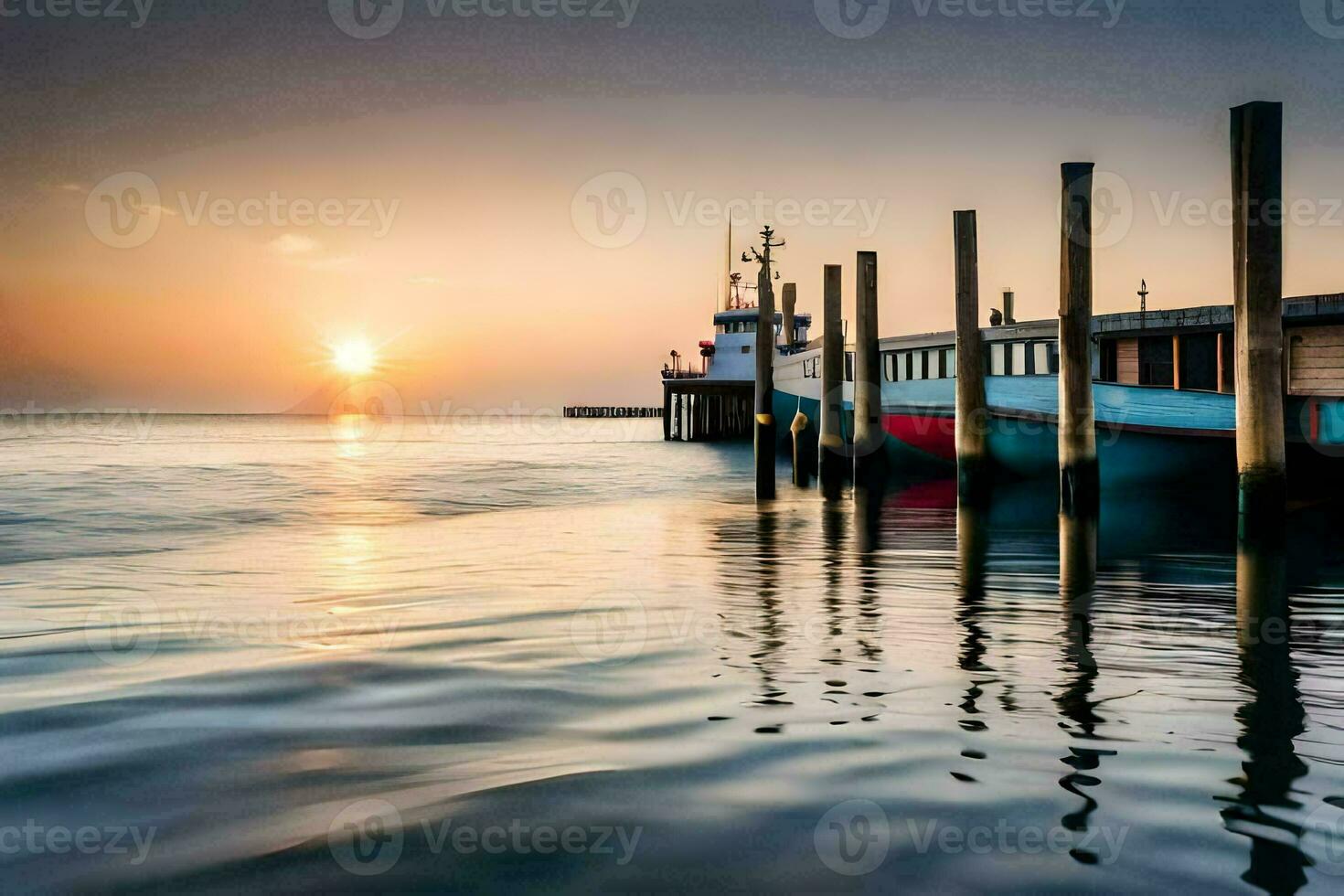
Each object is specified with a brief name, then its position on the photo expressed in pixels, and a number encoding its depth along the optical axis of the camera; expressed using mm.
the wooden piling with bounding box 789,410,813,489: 25000
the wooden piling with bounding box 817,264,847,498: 23859
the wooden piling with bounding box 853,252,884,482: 22750
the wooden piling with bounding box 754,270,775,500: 19594
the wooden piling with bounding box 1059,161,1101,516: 14805
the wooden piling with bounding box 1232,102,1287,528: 11461
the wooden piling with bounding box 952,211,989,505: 17641
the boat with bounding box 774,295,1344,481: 16562
